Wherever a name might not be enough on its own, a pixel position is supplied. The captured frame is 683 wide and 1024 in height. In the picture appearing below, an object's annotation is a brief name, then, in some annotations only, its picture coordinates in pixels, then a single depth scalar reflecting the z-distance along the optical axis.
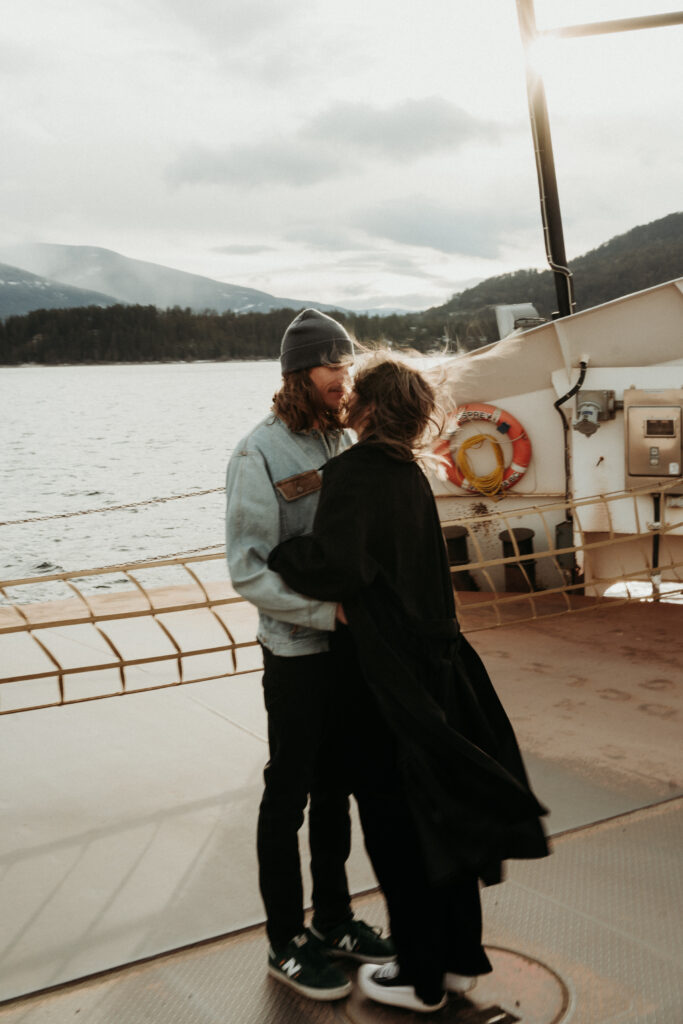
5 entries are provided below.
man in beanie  1.94
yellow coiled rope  6.35
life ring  6.27
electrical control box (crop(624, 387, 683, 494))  5.42
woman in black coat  1.81
